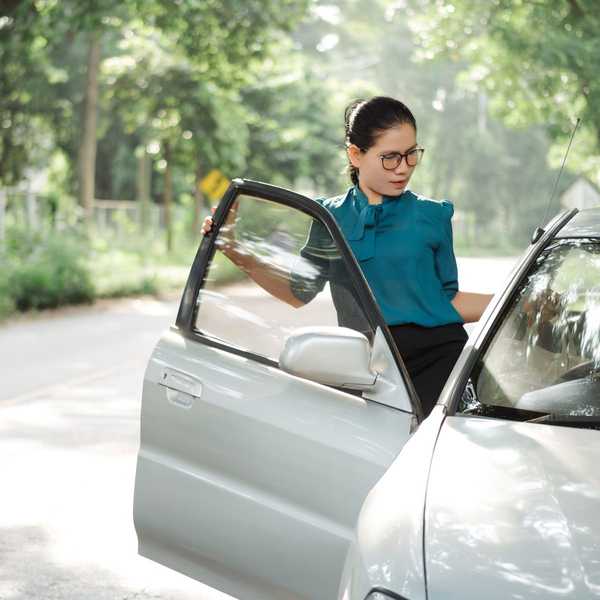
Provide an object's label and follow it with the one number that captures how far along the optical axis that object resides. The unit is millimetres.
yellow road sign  39031
